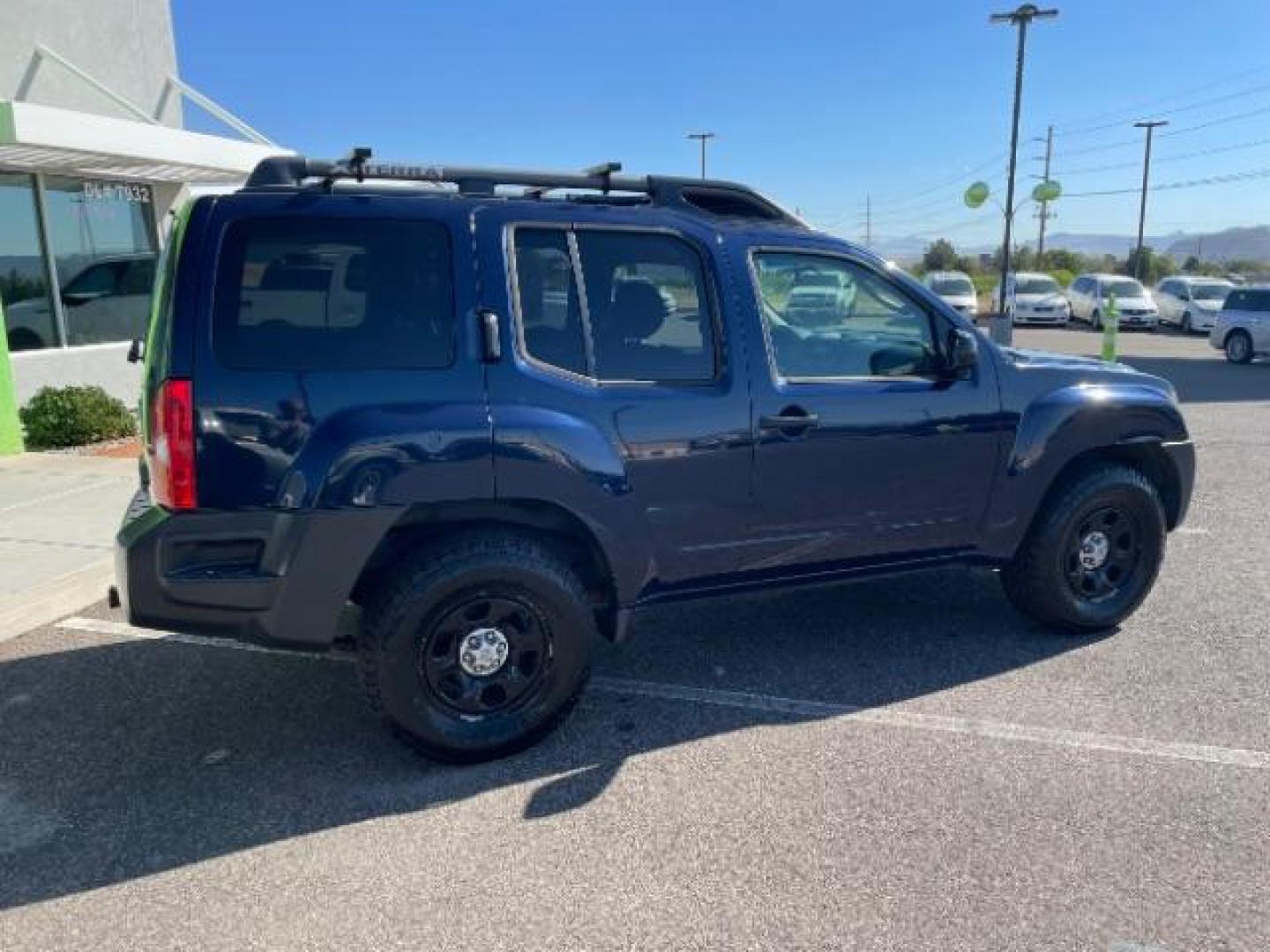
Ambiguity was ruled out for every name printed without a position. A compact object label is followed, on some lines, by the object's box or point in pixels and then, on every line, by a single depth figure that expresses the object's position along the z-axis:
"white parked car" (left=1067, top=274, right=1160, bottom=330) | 27.42
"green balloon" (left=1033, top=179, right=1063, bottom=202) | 29.88
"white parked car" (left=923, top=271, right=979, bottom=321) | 26.97
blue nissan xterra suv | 3.01
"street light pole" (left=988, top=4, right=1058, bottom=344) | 27.50
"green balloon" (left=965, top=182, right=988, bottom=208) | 28.91
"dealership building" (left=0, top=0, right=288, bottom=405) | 8.97
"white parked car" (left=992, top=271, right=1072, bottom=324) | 28.42
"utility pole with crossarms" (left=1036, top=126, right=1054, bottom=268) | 51.52
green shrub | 8.59
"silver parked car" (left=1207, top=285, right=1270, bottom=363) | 18.16
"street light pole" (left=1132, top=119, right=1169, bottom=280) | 46.50
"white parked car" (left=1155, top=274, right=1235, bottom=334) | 26.38
